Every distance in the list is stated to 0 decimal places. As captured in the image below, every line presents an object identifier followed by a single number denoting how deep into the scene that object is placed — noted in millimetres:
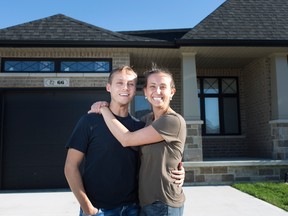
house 5717
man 1394
